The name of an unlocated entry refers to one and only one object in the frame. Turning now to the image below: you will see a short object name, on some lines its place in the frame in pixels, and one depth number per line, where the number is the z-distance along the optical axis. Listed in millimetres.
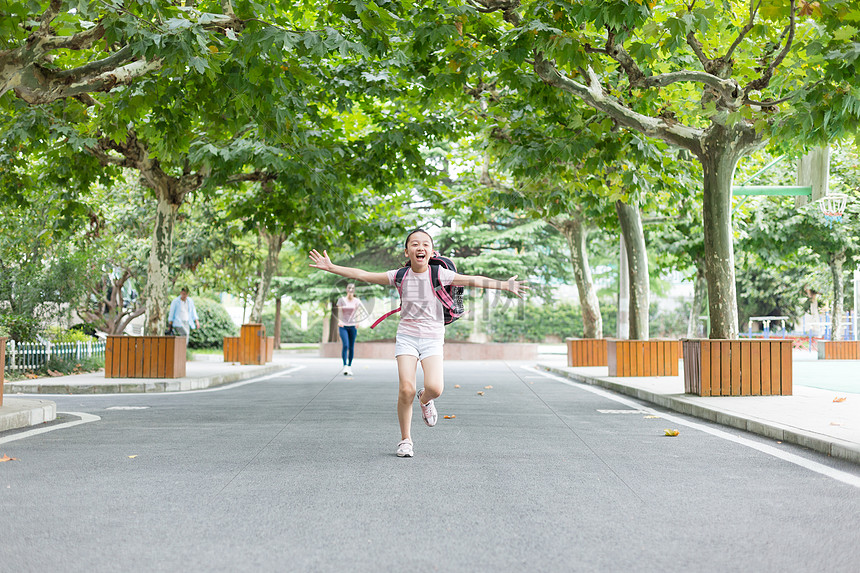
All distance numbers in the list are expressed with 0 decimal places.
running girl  6945
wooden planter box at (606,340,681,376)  17594
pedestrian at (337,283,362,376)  18947
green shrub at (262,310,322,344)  51125
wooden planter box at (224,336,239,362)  24469
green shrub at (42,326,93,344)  18156
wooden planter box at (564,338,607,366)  22531
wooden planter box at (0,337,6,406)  9358
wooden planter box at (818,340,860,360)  28172
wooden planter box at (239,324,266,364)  23938
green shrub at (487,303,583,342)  42781
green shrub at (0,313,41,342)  16750
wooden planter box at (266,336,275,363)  25727
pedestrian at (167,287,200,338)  19406
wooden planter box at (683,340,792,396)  12016
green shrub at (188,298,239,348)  36188
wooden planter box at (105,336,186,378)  15828
